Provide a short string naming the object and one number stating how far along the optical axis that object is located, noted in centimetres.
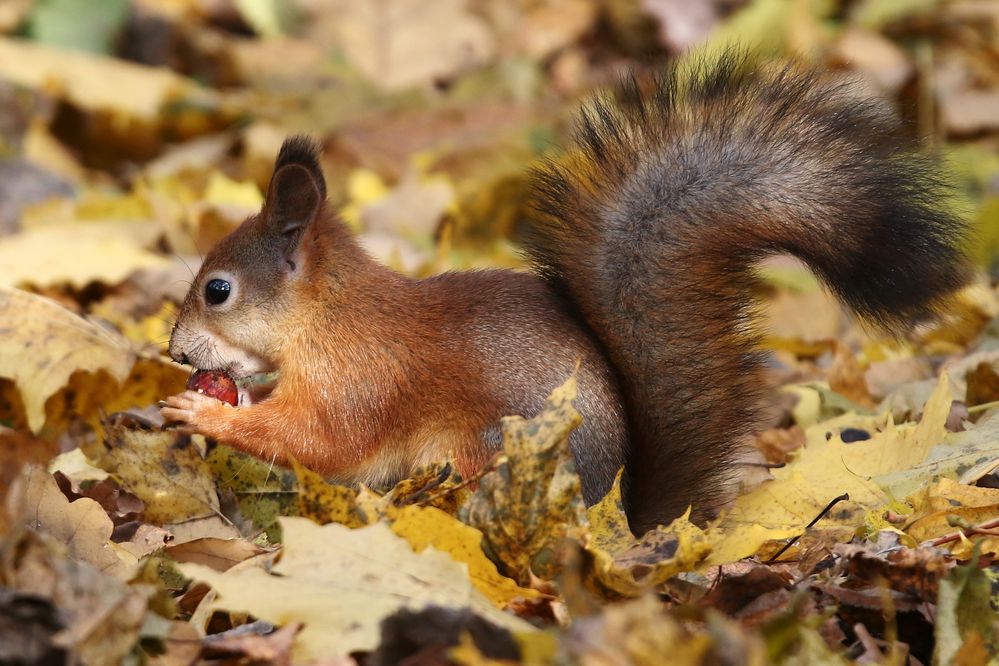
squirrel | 436
